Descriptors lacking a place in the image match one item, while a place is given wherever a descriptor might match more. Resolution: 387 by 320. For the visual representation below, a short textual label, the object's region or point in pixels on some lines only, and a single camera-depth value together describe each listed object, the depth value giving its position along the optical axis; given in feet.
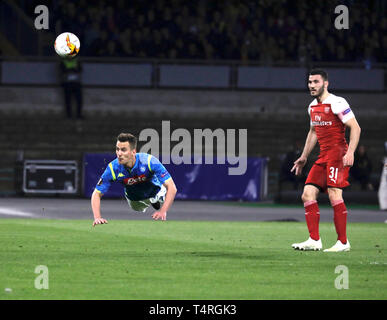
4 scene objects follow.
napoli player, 38.29
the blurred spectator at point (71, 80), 101.76
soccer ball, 58.95
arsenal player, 41.06
